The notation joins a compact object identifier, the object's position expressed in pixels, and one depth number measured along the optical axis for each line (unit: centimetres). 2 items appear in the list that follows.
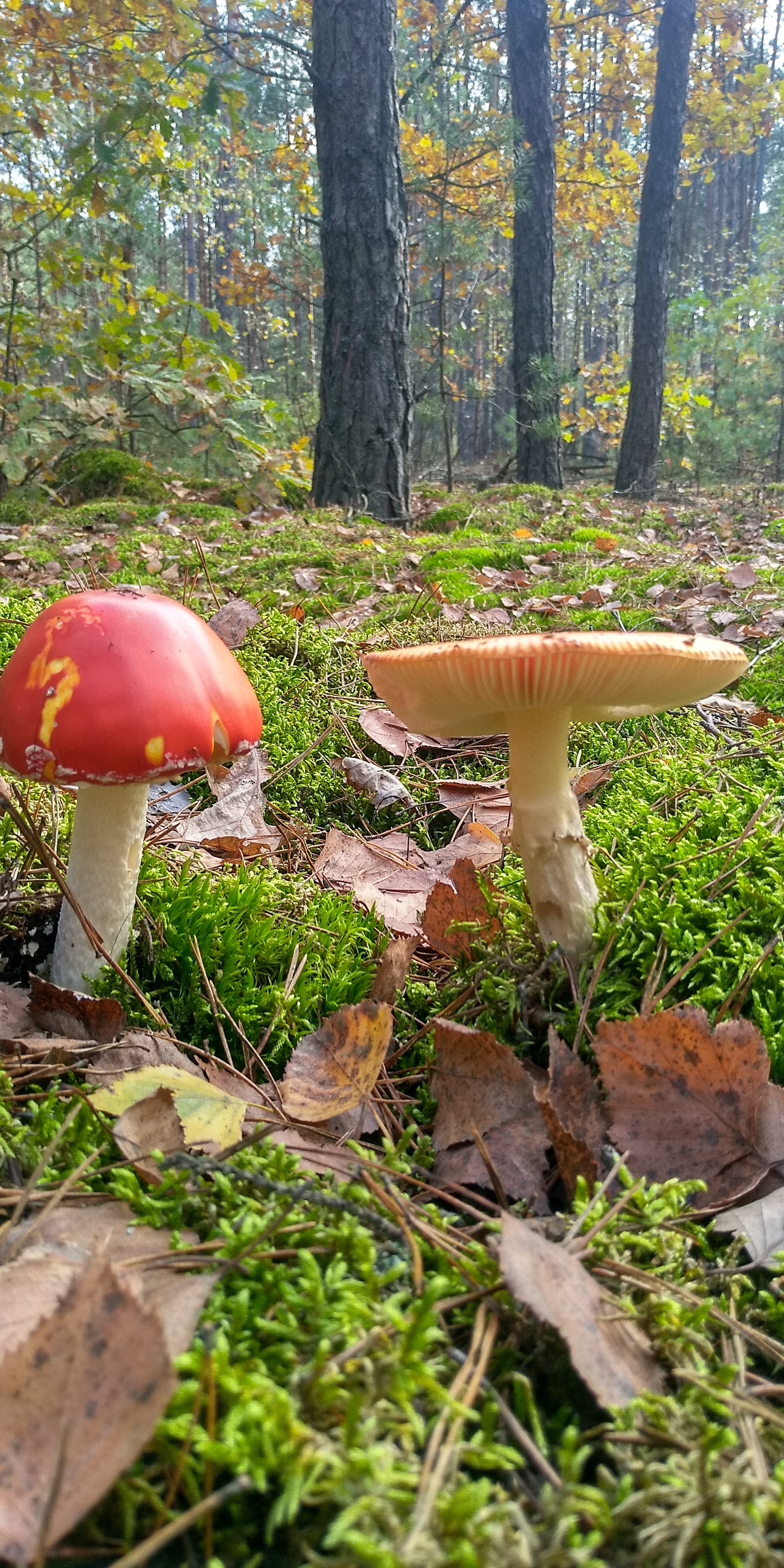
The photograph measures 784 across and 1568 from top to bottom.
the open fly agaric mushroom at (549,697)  20
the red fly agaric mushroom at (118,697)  22
